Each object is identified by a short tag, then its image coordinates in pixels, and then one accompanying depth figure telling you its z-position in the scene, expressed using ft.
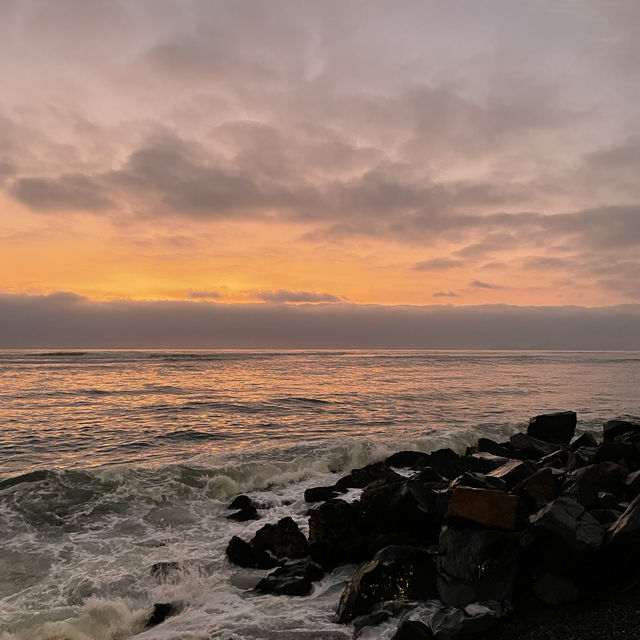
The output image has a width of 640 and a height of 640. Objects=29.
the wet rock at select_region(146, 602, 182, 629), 24.23
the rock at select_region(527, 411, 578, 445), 59.57
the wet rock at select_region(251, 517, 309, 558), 30.35
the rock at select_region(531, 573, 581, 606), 20.08
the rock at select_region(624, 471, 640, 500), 28.76
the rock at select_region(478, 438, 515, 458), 50.49
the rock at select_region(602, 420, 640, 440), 50.44
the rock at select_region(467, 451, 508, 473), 43.04
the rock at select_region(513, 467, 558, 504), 27.86
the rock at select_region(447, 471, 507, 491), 27.84
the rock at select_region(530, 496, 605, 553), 20.95
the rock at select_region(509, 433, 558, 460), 51.59
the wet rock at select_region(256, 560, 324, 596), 25.54
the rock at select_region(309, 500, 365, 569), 28.71
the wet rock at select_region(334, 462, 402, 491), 44.12
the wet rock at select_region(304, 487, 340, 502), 41.68
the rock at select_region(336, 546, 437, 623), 22.41
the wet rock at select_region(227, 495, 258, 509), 40.65
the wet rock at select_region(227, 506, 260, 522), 38.55
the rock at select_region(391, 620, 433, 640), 18.33
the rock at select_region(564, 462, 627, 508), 27.86
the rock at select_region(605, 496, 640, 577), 20.56
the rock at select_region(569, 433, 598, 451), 49.52
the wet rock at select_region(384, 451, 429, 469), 53.47
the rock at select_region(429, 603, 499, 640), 18.63
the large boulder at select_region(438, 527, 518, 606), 20.98
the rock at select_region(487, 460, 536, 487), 31.99
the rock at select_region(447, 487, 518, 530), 23.15
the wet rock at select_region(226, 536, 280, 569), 29.35
